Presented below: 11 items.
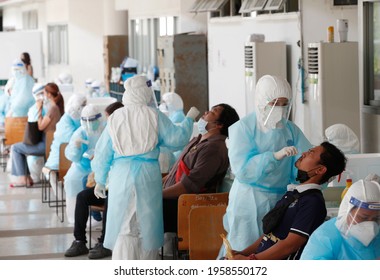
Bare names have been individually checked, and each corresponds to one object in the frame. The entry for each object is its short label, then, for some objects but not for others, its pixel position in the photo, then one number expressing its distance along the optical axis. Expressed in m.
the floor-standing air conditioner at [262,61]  9.95
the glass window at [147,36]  16.22
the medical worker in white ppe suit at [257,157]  5.57
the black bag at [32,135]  11.14
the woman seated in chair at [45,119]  11.02
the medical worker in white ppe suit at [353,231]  4.08
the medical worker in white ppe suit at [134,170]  6.54
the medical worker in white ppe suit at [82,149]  8.87
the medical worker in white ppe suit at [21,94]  13.08
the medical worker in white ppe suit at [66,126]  9.97
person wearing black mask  4.71
